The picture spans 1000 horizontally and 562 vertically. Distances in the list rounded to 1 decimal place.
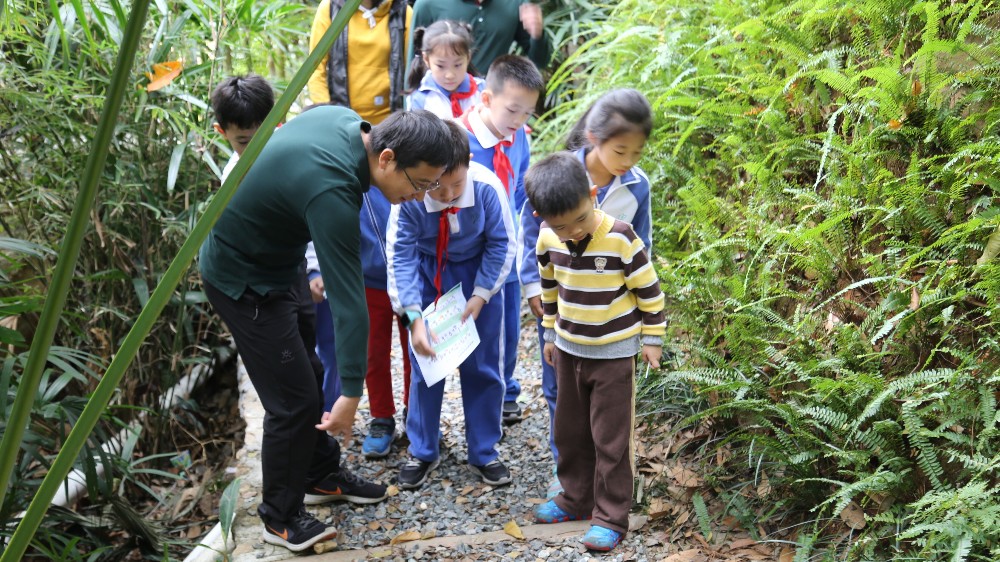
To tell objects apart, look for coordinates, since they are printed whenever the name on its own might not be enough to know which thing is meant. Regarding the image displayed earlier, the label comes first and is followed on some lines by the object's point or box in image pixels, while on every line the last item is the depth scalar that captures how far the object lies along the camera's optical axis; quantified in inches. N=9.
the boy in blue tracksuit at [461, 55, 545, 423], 132.0
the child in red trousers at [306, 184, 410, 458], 138.5
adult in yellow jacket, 172.7
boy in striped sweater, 105.8
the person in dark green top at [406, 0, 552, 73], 184.2
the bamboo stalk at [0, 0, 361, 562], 32.0
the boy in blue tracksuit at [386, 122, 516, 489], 124.3
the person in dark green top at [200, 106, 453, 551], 91.8
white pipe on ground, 139.9
